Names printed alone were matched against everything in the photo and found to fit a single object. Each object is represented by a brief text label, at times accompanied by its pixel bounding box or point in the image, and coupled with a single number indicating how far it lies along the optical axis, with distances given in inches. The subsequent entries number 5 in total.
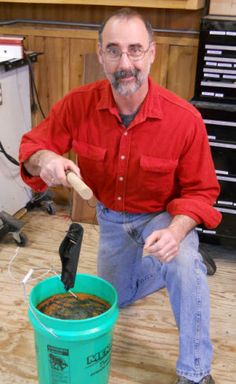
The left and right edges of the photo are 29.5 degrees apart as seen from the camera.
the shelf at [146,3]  82.1
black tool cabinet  76.6
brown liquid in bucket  52.9
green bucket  47.0
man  52.4
